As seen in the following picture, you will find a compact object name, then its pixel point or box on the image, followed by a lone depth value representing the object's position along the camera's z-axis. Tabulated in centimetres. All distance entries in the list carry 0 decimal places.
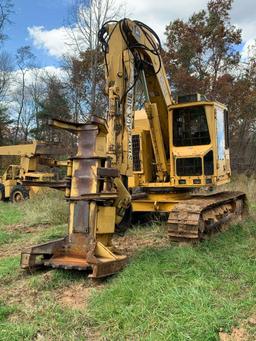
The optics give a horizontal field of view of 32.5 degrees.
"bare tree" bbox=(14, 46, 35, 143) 4058
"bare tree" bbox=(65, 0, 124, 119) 2117
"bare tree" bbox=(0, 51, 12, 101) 3794
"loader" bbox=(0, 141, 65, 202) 1777
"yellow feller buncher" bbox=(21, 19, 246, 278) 573
